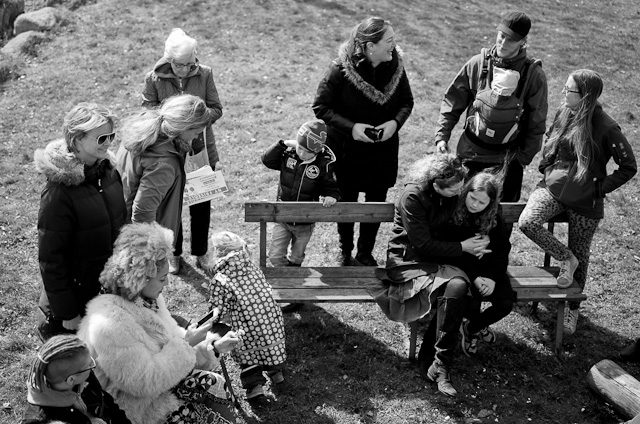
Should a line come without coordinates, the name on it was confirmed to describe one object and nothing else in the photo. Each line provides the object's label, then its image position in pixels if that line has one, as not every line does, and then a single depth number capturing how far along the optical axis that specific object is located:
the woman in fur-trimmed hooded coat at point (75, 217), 4.22
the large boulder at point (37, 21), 12.48
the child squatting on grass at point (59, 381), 3.28
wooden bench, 5.66
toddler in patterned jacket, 4.96
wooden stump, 5.01
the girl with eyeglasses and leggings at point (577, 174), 5.62
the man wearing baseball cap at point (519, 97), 5.87
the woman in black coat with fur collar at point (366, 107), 5.97
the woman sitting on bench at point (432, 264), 5.24
